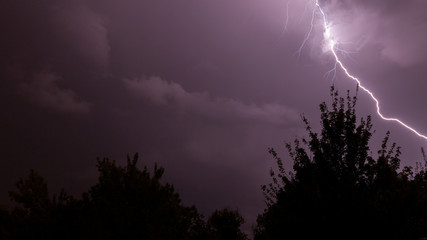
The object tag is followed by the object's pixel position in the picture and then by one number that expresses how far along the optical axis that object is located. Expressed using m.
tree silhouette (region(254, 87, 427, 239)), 7.11
